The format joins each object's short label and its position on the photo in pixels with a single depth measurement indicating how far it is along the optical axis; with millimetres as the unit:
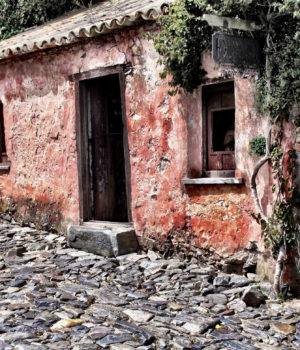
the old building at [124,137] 6199
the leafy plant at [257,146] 5711
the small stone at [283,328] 4607
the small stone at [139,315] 4875
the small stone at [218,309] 5134
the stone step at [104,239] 7090
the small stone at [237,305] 5195
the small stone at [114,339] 4276
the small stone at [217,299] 5363
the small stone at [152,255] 6825
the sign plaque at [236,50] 5227
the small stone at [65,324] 4590
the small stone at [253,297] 5234
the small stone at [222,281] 5810
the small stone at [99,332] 4405
